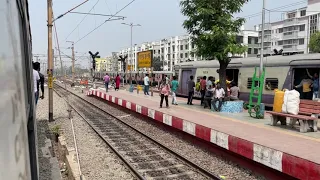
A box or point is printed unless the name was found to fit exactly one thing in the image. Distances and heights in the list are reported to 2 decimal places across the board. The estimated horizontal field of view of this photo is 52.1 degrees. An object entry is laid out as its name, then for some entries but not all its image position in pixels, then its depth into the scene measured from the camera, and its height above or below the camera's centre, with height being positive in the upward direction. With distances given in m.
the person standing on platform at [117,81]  30.72 -0.72
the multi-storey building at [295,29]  69.63 +10.14
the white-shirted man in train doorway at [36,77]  9.90 -0.11
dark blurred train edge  1.34 -0.14
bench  8.96 -1.23
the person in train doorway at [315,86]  13.40 -0.52
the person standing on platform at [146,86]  24.06 -0.96
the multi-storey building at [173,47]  87.81 +8.63
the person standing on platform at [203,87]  17.12 -0.72
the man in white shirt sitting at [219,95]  14.02 -0.93
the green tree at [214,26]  14.27 +2.13
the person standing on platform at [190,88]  16.81 -0.78
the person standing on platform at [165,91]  15.18 -0.82
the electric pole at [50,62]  13.82 +0.50
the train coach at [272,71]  14.58 +0.14
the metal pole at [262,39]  15.25 +2.02
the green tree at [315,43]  49.89 +4.80
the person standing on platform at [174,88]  16.83 -0.76
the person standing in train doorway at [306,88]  13.95 -0.62
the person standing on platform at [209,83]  15.74 -0.46
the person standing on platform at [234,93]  15.28 -0.92
